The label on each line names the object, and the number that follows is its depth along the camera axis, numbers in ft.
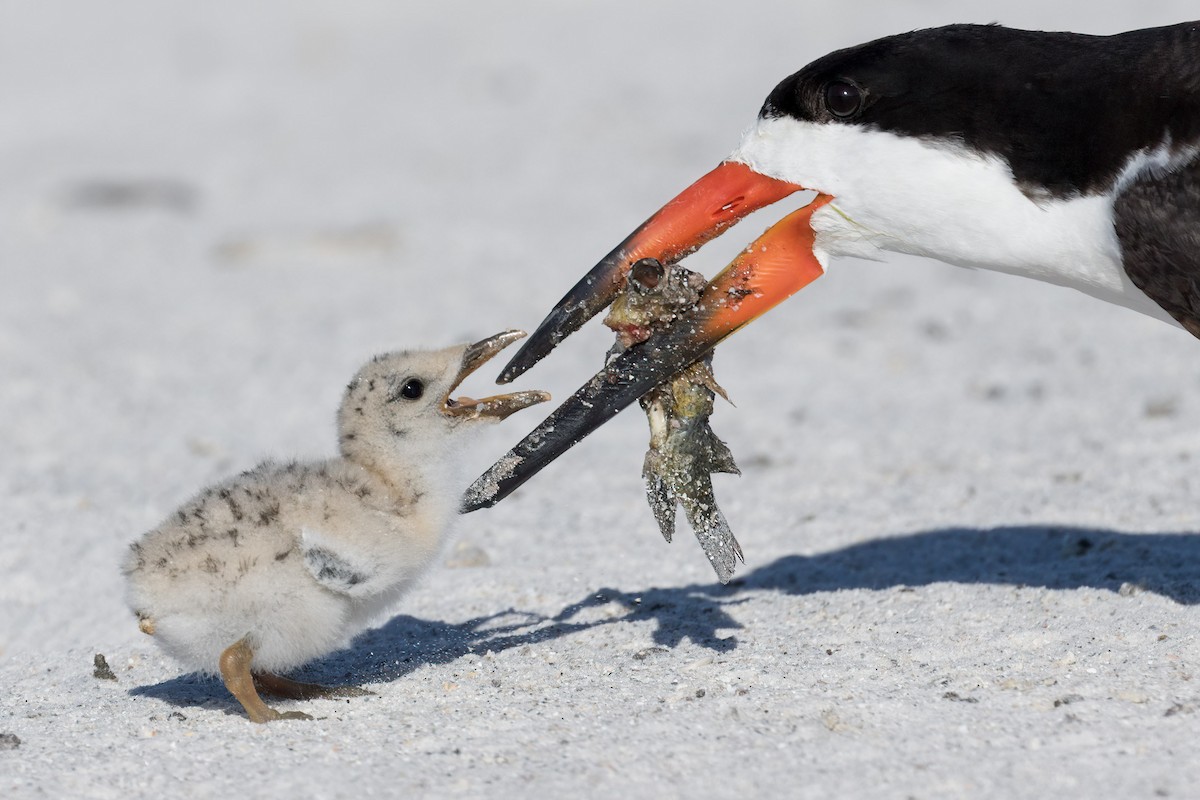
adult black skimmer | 28.78
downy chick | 27.68
